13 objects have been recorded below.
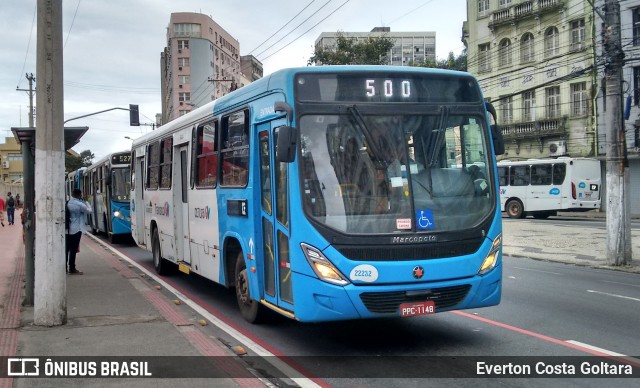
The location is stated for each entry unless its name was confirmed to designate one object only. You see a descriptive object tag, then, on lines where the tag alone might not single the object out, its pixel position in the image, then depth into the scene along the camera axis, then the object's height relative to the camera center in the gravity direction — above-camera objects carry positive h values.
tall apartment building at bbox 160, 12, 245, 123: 88.06 +19.34
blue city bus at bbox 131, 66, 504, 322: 6.18 -0.03
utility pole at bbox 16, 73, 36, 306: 9.25 -0.39
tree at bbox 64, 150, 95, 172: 86.50 +5.29
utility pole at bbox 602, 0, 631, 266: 13.98 +0.68
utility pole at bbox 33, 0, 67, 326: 7.76 +0.25
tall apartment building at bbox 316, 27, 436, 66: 114.59 +28.04
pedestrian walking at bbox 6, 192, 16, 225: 35.28 -0.77
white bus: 29.62 +0.16
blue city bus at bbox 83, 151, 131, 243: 20.94 +0.04
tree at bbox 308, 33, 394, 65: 35.31 +8.10
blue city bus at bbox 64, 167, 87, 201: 30.16 +0.81
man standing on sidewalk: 13.01 -0.67
